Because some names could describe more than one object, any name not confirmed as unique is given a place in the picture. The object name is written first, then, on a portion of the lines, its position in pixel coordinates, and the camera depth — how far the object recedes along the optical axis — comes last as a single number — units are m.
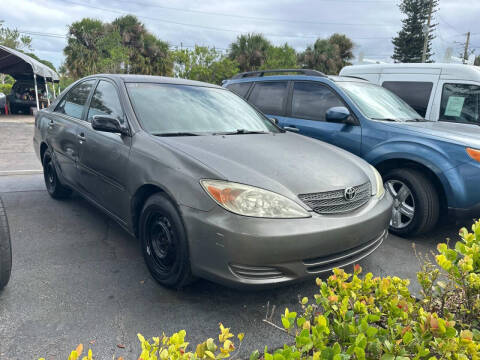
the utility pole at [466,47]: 46.53
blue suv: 3.35
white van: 5.14
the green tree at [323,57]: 29.59
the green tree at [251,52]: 28.30
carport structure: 15.03
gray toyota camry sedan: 2.07
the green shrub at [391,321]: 0.98
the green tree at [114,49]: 27.72
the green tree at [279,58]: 27.80
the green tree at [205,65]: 26.19
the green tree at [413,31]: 38.69
